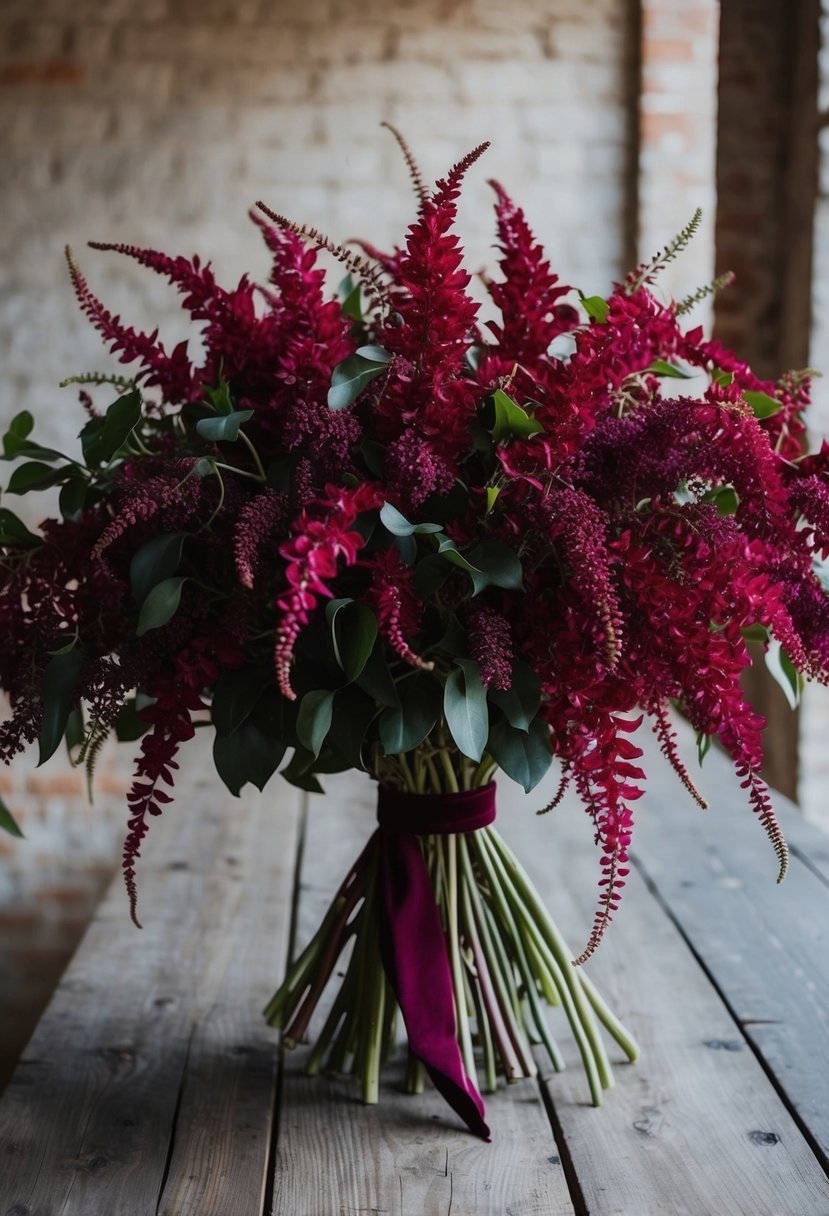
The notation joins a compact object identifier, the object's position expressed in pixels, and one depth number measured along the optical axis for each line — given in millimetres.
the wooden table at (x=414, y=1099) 920
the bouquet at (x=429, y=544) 816
